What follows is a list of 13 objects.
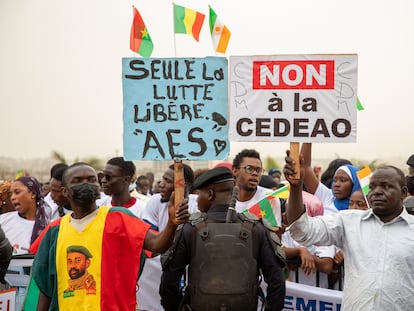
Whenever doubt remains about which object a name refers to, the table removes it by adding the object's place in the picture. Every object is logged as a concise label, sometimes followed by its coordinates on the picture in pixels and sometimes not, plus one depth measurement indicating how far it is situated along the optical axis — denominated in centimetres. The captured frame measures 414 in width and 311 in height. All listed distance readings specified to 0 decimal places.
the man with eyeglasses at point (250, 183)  688
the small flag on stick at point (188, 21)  755
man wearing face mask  487
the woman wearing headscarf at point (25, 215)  715
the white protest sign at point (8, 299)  588
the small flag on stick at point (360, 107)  819
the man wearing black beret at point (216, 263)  472
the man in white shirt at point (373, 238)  462
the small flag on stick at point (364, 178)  684
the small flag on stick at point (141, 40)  862
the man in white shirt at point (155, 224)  738
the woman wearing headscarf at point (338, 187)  721
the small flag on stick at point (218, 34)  941
